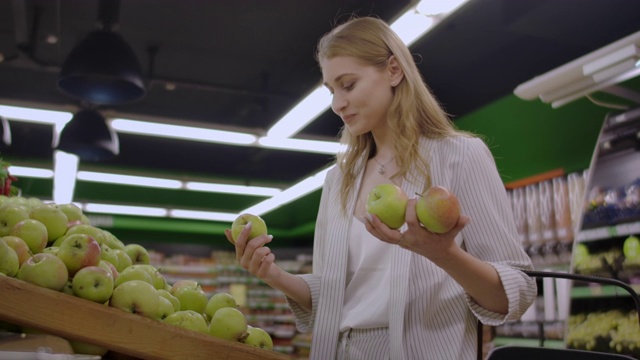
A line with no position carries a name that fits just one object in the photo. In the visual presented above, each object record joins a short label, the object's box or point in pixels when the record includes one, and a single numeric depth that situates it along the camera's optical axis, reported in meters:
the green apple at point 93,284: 1.20
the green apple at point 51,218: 1.50
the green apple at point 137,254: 1.73
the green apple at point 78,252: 1.29
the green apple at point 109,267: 1.35
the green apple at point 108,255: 1.51
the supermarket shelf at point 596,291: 4.12
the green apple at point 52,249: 1.35
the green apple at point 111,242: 1.67
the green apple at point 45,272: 1.17
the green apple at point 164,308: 1.32
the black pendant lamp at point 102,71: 4.44
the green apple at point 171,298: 1.42
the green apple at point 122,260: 1.56
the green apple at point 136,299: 1.24
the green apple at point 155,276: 1.47
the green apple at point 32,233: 1.37
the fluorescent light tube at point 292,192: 8.86
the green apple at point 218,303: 1.53
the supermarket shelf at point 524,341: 4.76
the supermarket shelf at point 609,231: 4.04
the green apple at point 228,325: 1.38
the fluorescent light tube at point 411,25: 3.82
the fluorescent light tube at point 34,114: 6.11
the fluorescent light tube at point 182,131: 6.56
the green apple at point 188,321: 1.33
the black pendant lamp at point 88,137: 5.77
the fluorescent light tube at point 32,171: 9.73
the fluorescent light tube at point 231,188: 10.29
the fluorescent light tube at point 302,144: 7.38
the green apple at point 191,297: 1.53
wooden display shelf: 1.06
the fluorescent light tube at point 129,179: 9.85
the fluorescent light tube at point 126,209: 12.30
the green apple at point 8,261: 1.17
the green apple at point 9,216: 1.42
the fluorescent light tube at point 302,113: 5.31
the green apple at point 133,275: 1.37
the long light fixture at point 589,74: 3.81
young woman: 1.51
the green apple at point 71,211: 1.70
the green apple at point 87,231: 1.47
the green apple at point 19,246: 1.26
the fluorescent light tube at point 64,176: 8.18
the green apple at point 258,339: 1.42
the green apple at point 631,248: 4.00
